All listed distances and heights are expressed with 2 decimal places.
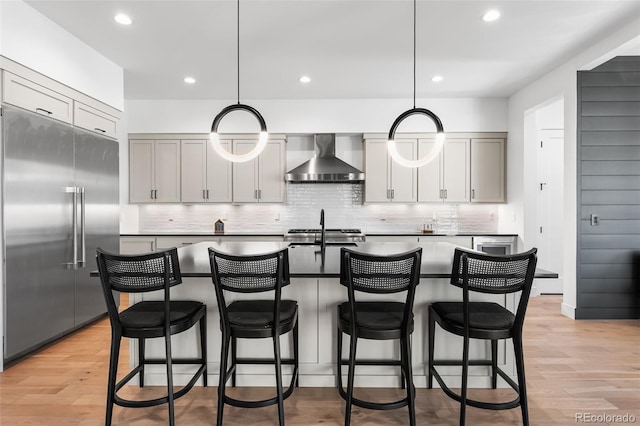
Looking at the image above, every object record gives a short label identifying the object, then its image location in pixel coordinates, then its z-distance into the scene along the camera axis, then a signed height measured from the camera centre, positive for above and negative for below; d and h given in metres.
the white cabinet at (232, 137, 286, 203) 5.56 +0.55
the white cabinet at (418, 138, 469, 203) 5.56 +0.53
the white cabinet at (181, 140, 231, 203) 5.58 +0.57
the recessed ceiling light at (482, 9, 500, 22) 3.05 +1.69
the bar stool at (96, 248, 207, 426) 1.95 -0.44
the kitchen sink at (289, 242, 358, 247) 4.86 -0.46
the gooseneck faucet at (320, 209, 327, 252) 2.98 -0.21
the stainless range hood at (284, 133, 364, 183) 5.28 +0.63
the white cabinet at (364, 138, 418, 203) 5.55 +0.55
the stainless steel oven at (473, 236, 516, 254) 5.33 -0.48
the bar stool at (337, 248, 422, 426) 1.92 -0.42
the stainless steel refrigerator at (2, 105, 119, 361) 2.78 -0.12
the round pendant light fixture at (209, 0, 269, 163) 2.58 +0.54
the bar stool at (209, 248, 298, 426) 1.93 -0.43
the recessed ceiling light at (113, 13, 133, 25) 3.09 +1.68
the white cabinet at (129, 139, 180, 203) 5.59 +0.63
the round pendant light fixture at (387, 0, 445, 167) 2.57 +0.51
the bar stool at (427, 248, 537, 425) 1.94 -0.43
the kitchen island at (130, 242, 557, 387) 2.52 -0.93
